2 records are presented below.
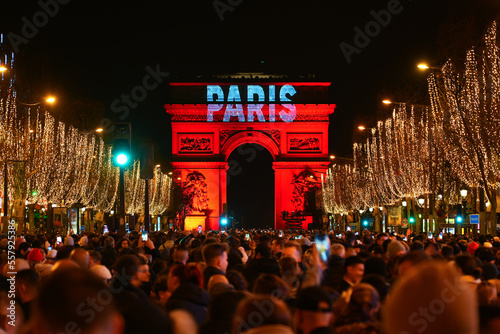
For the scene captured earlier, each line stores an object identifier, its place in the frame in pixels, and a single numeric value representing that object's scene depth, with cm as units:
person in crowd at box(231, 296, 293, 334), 480
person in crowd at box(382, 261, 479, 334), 344
